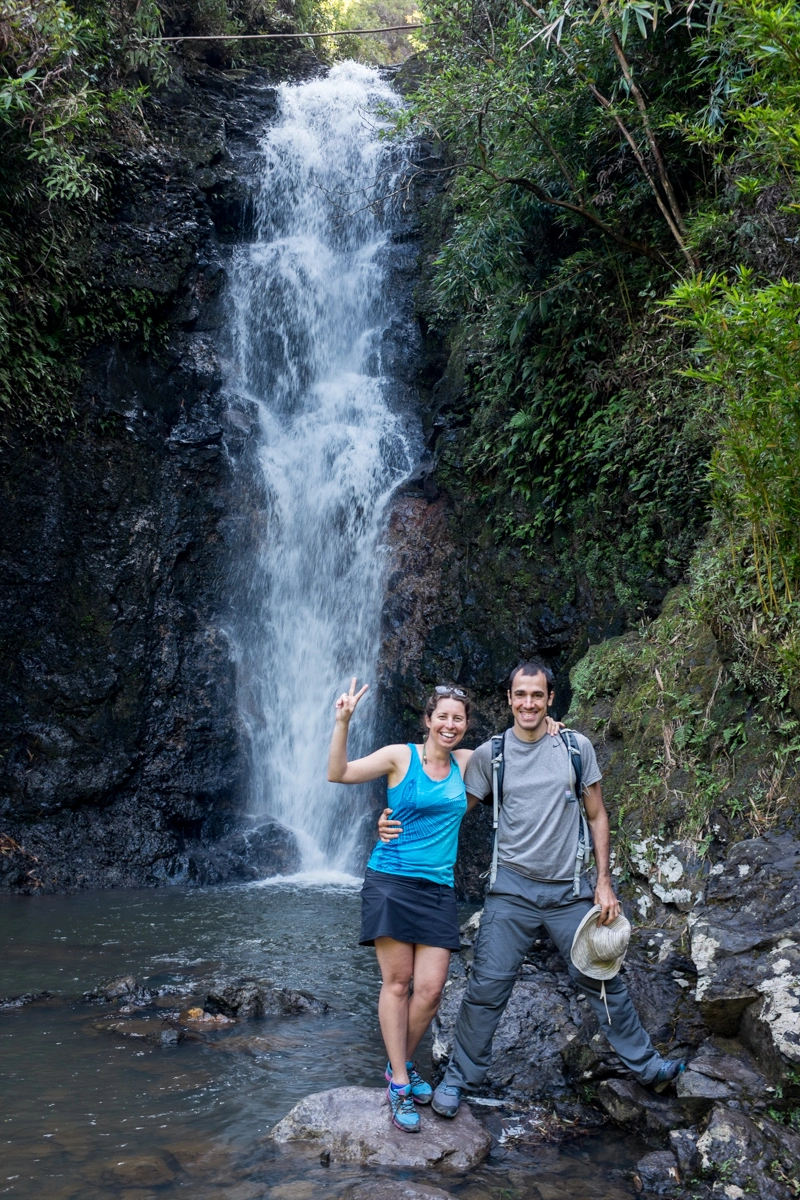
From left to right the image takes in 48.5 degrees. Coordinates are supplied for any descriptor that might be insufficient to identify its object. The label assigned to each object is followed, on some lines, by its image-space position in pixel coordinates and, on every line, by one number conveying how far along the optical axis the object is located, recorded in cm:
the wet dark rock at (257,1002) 531
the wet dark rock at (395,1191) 306
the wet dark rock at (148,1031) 484
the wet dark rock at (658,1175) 321
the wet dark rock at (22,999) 547
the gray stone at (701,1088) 339
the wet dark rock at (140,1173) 332
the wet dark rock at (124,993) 552
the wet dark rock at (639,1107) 357
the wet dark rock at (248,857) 1001
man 363
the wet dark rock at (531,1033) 407
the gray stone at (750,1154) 305
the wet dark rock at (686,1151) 322
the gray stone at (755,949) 344
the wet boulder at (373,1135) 340
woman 356
